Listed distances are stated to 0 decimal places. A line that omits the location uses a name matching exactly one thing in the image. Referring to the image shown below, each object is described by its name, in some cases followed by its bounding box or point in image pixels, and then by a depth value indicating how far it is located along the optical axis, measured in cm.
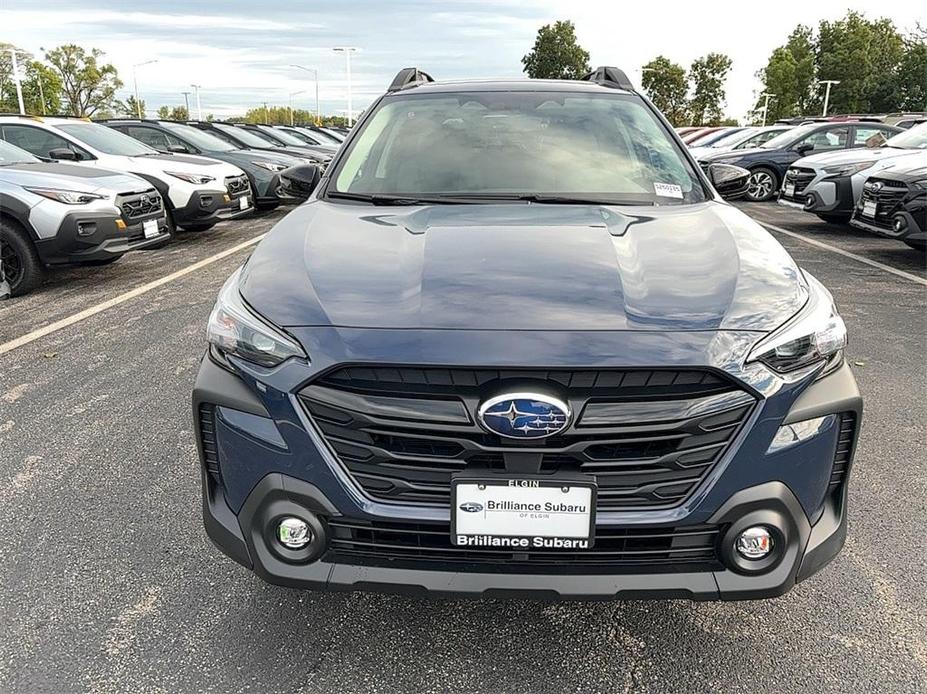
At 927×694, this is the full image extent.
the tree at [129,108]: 7538
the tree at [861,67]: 6962
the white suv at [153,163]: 871
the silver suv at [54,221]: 643
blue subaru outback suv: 176
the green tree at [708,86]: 7044
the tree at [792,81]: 7350
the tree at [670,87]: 7075
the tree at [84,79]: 6994
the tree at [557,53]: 7650
